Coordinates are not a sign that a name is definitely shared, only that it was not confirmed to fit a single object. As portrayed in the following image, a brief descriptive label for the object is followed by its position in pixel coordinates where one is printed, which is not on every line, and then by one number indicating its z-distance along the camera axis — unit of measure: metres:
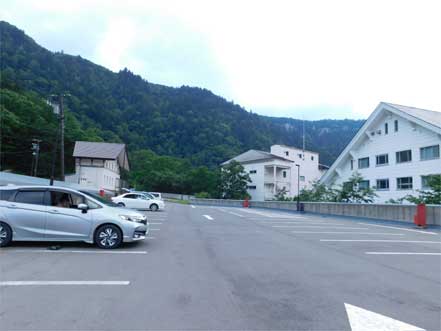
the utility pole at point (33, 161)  48.45
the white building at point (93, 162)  53.66
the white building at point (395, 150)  30.80
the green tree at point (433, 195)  21.27
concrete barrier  17.80
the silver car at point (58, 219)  9.06
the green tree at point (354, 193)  28.78
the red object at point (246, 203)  46.13
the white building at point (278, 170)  68.44
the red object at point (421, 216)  17.31
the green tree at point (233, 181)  68.81
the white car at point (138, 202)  28.72
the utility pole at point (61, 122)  25.75
